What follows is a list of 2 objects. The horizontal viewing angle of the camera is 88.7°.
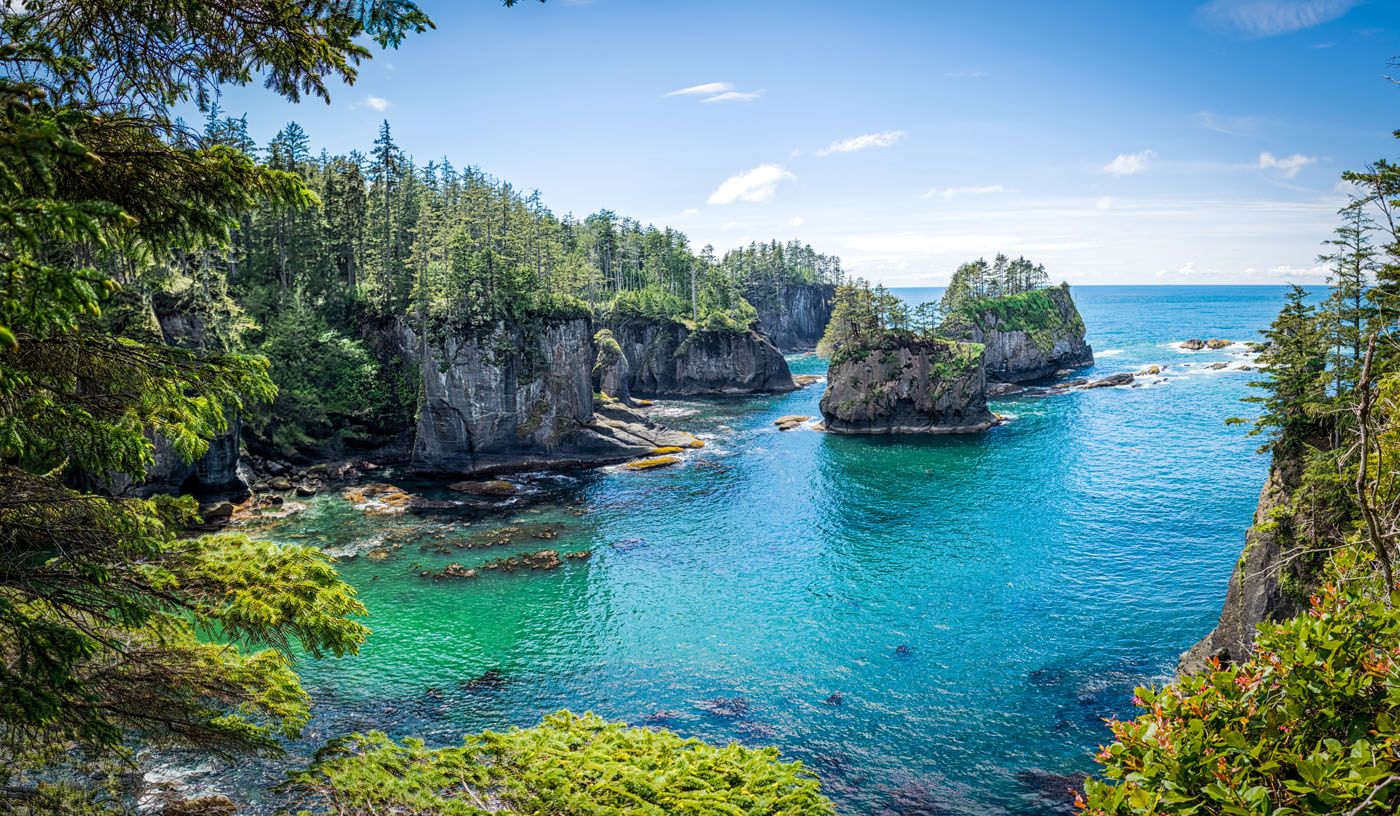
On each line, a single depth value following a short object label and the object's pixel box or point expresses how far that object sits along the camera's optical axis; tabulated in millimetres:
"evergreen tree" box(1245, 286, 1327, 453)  23703
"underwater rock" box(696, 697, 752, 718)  25250
